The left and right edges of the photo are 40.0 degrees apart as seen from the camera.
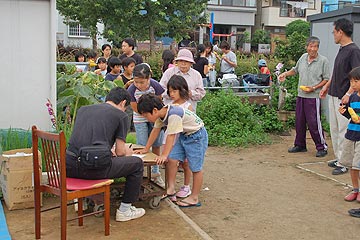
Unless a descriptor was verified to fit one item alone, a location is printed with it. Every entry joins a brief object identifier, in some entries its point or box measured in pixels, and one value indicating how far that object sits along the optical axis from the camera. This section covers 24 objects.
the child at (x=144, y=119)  5.93
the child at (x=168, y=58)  8.50
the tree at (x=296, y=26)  33.21
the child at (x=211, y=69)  10.50
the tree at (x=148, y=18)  22.39
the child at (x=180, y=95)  5.48
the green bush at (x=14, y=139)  5.66
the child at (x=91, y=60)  9.45
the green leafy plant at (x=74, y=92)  6.46
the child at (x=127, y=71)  7.23
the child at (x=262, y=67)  12.61
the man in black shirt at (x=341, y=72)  6.76
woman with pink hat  6.36
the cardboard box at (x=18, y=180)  5.14
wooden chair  4.09
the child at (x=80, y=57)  11.46
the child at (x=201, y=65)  9.50
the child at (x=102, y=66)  9.32
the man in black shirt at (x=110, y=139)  4.44
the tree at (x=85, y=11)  22.53
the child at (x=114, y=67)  8.00
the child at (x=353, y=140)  5.44
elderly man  7.81
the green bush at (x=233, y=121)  8.80
